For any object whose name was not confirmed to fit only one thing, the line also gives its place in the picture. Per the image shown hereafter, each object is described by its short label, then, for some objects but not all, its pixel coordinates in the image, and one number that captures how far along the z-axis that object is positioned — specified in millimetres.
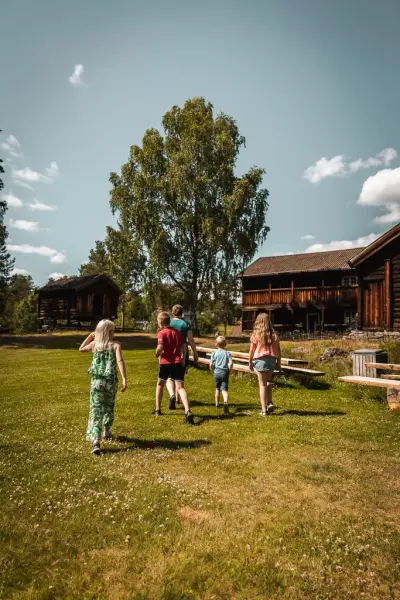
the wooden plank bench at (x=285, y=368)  11272
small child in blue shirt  9180
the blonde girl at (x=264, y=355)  8625
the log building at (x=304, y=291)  35312
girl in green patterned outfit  6586
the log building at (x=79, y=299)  40812
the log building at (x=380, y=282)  23688
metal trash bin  11766
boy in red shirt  8312
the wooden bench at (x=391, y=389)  9211
